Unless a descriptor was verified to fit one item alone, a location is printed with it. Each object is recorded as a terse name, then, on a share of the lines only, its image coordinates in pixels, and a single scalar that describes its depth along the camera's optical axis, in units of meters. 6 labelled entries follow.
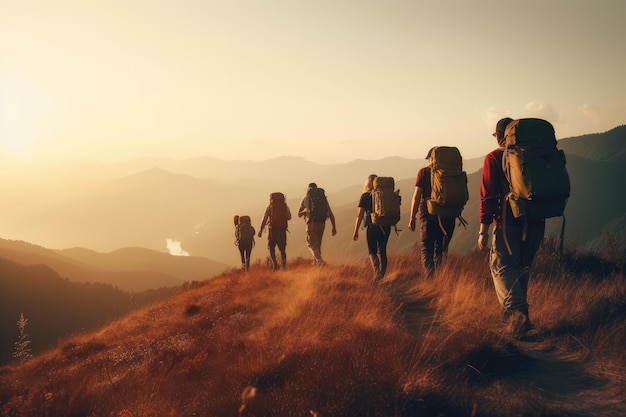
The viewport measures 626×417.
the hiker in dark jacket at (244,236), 16.64
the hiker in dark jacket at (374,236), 9.54
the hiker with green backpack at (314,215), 12.29
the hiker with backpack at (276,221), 13.46
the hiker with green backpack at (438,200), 7.58
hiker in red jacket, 5.02
